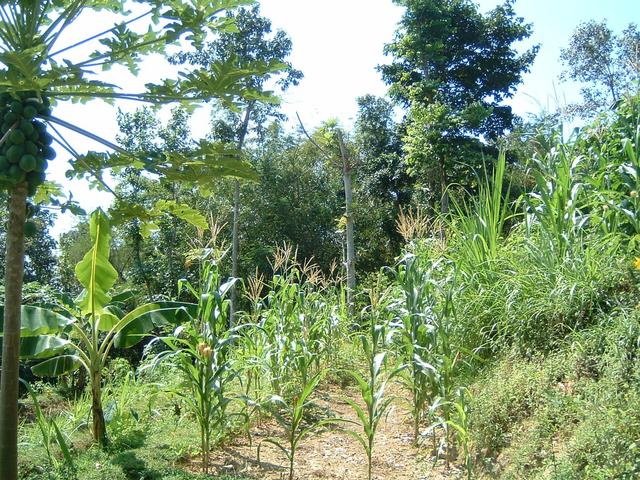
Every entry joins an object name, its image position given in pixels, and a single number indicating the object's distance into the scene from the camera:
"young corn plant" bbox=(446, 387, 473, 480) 4.03
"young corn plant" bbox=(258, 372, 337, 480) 4.29
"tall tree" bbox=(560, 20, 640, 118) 26.31
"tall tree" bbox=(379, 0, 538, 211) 18.45
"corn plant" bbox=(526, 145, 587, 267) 5.27
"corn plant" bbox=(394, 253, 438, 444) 4.84
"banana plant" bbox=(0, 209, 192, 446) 4.81
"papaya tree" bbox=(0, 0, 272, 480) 3.43
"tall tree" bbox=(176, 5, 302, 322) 20.19
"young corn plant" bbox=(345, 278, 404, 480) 4.26
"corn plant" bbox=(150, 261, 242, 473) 4.45
